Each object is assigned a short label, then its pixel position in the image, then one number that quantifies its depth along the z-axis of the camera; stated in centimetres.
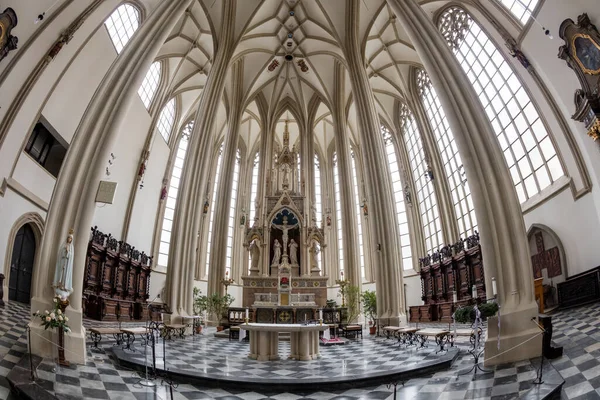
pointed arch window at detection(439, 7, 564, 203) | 1320
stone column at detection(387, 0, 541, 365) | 699
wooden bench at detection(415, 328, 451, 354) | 819
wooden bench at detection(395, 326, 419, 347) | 985
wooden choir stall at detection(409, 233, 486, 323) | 1578
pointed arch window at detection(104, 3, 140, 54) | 1552
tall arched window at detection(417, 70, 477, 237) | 1852
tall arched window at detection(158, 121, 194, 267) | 2389
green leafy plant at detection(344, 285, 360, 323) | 1714
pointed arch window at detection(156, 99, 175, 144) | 2294
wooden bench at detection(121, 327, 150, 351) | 802
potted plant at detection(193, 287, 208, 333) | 1522
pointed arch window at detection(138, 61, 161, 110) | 1964
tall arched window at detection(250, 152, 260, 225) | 2936
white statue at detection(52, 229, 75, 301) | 711
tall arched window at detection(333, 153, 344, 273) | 2808
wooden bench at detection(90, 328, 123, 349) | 797
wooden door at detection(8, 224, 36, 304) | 1280
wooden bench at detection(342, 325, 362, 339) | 1386
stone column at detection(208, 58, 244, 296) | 2044
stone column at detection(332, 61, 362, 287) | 2155
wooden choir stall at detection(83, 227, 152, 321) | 1471
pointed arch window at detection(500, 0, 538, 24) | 1162
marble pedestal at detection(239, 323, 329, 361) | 812
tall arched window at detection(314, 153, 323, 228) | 3004
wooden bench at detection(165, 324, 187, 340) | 1232
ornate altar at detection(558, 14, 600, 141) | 892
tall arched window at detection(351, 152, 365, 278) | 2769
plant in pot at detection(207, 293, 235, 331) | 1686
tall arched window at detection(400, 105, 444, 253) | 2188
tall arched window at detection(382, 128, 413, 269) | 2458
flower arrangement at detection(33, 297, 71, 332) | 617
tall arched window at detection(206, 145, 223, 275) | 2710
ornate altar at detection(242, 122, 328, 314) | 1973
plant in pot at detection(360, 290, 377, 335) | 1716
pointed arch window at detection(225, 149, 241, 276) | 2777
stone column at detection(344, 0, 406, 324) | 1574
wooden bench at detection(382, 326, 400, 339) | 1382
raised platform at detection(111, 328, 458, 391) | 564
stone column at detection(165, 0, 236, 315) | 1549
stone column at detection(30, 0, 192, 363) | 717
